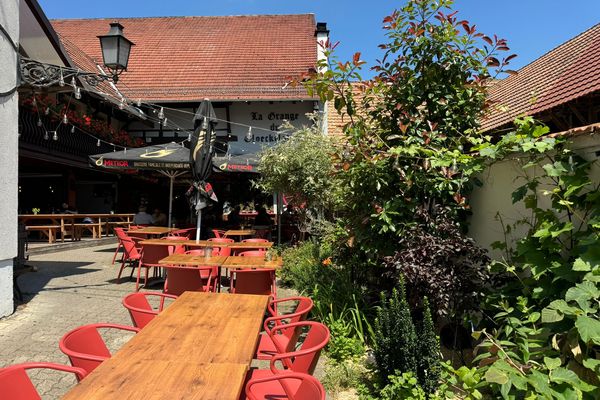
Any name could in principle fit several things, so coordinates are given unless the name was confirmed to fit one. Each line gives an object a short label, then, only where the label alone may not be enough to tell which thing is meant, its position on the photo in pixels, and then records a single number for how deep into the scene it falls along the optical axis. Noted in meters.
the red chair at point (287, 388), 1.82
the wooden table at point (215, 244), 6.42
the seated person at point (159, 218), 12.64
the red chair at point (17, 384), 1.78
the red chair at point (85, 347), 2.17
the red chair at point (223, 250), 6.46
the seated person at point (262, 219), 13.02
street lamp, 6.23
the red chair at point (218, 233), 9.71
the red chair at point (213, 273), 5.30
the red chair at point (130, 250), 7.38
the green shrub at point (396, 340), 2.90
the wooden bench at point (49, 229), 11.79
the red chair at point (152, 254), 6.57
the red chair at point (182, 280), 4.68
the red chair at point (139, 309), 3.14
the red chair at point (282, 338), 2.96
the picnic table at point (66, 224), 12.05
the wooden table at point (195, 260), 4.90
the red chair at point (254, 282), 4.76
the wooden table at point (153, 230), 8.49
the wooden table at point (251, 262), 4.69
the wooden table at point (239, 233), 9.05
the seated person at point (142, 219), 11.13
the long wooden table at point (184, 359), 1.75
